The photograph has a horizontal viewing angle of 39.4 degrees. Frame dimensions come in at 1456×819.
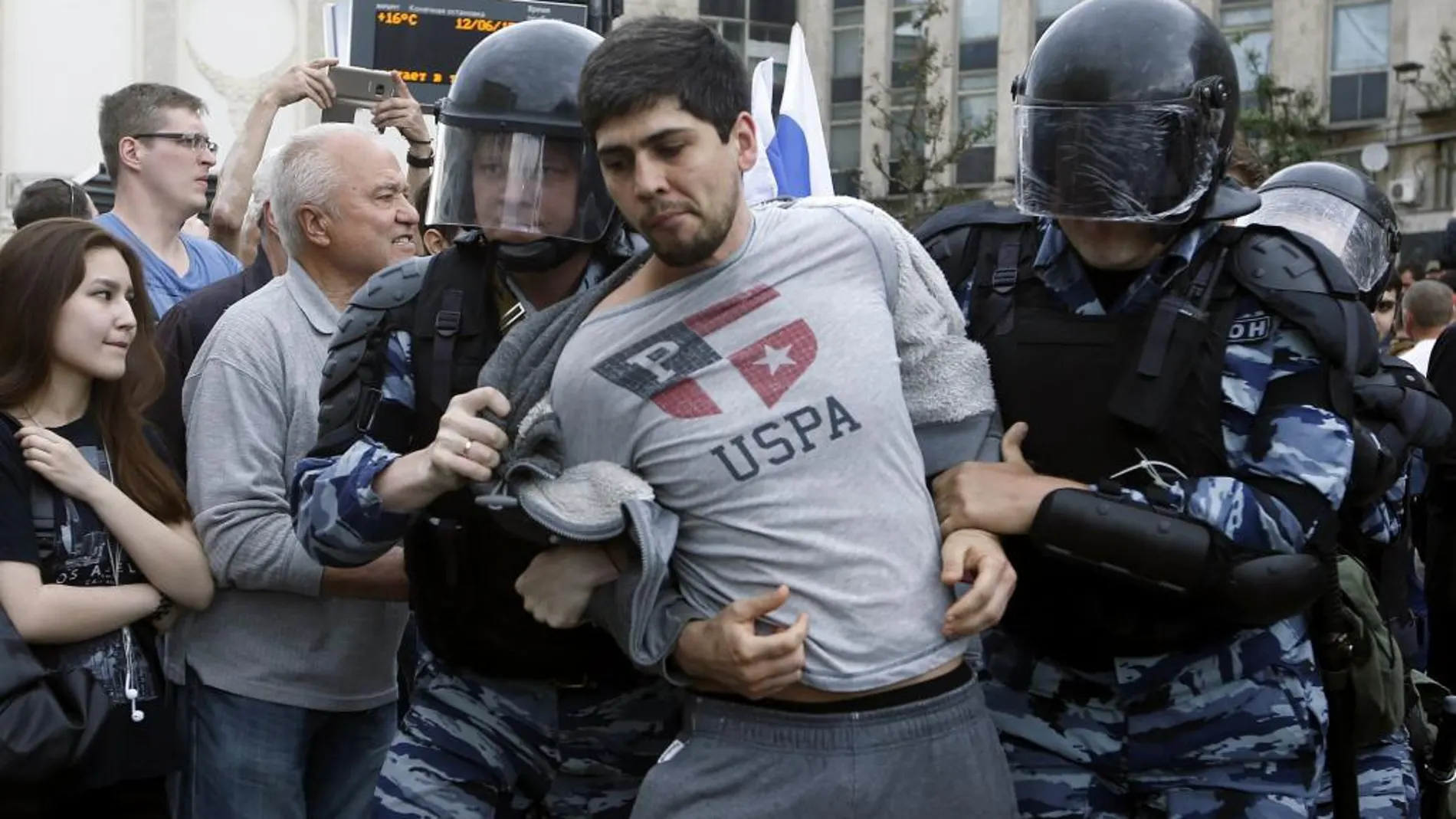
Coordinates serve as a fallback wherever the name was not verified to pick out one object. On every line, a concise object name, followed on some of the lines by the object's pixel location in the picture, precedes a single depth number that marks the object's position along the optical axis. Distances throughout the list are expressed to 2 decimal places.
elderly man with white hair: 4.27
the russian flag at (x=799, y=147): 7.08
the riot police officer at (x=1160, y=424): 3.30
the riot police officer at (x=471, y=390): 3.50
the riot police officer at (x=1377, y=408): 4.25
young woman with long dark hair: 4.05
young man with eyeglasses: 6.24
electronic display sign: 7.84
